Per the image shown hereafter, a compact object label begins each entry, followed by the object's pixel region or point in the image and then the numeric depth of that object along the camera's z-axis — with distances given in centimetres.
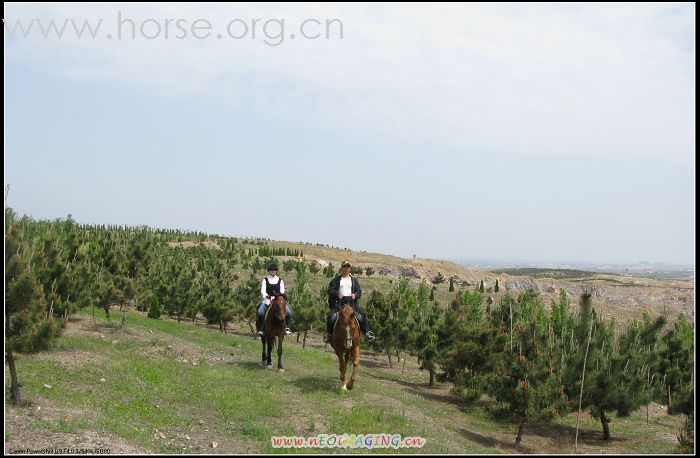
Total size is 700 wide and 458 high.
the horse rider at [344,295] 1520
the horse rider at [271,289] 1702
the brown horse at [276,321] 1667
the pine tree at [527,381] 1474
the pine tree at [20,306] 1022
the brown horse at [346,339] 1485
